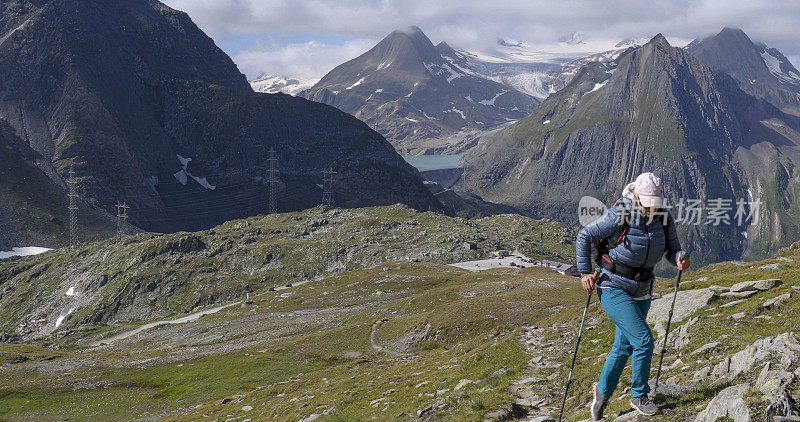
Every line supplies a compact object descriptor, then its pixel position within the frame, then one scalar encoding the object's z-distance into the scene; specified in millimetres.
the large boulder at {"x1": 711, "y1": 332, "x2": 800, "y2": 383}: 14461
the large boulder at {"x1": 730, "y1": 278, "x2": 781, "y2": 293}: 25547
